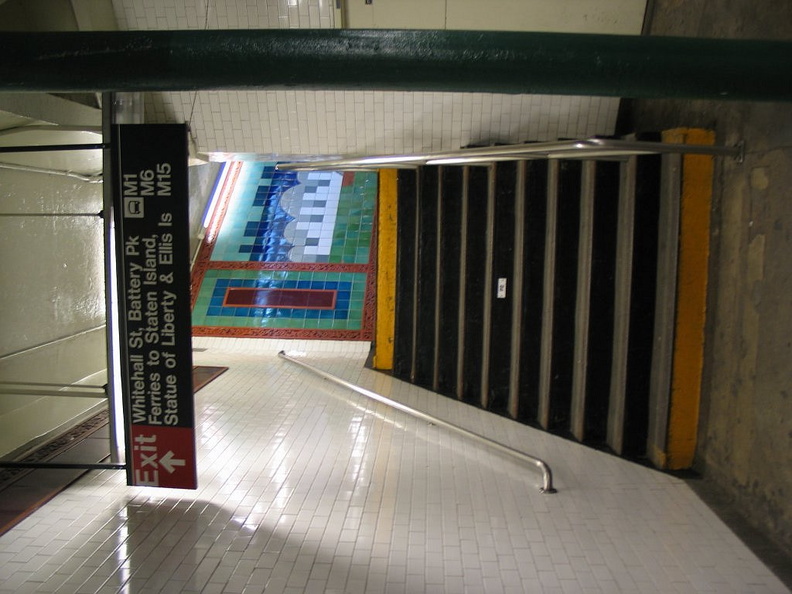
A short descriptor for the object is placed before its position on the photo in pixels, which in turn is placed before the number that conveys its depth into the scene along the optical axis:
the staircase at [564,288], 4.11
